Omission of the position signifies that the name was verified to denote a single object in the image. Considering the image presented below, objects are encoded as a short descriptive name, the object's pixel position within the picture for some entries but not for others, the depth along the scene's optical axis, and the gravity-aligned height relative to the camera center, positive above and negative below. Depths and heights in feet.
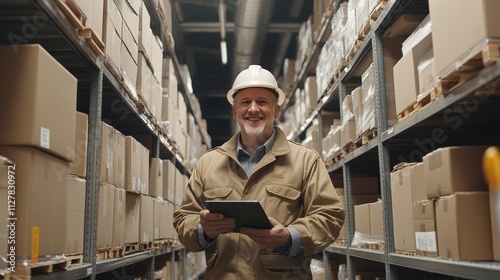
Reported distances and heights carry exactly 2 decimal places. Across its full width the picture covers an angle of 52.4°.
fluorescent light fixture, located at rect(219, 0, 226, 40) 25.79 +10.37
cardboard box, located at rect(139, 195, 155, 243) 14.89 -0.07
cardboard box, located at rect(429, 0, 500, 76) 6.81 +2.70
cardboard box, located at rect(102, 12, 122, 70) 10.66 +3.86
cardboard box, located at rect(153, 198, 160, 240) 17.07 -0.02
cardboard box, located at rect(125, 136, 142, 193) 13.12 +1.39
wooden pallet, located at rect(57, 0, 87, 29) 7.79 +3.31
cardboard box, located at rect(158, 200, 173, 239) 18.34 -0.12
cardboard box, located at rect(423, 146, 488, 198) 8.11 +0.70
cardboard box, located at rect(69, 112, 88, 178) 9.57 +1.38
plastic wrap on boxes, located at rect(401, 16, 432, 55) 9.73 +3.55
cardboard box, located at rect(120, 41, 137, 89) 12.36 +3.82
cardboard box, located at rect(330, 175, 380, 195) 16.70 +0.98
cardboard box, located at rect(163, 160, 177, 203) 19.83 +1.49
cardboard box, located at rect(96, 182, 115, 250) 10.76 +0.04
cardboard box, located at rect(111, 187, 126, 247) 11.88 +0.02
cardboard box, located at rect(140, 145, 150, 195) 14.93 +1.38
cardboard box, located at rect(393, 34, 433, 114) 9.94 +2.83
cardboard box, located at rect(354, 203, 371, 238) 13.94 -0.13
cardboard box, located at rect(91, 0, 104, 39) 9.69 +3.90
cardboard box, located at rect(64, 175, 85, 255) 8.81 +0.06
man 9.71 +0.40
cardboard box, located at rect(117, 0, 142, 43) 12.49 +5.16
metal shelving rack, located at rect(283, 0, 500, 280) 7.32 +1.76
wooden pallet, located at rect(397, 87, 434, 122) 8.67 +2.08
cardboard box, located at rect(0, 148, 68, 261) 6.73 +0.28
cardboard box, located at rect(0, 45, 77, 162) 6.82 +1.65
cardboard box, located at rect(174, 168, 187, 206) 22.67 +1.42
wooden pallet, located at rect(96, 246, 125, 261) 10.91 -0.79
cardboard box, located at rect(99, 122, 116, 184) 10.97 +1.40
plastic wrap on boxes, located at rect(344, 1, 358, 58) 14.64 +5.49
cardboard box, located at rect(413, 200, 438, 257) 8.96 -0.24
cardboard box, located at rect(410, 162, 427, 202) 9.83 +0.64
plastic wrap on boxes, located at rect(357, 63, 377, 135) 12.80 +2.89
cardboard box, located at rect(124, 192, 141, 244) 13.23 +0.03
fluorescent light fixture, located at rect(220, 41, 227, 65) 29.09 +9.65
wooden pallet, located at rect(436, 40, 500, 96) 6.63 +2.08
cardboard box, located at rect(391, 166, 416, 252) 10.41 +0.12
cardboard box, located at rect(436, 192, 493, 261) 7.73 -0.20
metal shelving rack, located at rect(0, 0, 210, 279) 7.74 +2.98
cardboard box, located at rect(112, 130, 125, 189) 11.94 +1.38
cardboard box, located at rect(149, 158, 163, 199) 17.43 +1.40
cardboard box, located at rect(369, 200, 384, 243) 12.83 -0.19
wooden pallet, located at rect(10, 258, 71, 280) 6.61 -0.70
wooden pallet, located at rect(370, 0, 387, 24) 11.55 +4.74
